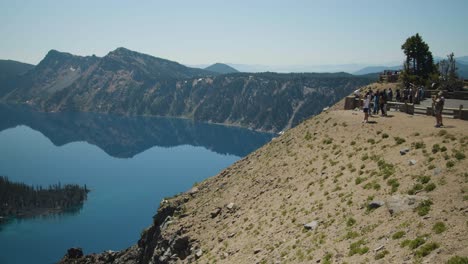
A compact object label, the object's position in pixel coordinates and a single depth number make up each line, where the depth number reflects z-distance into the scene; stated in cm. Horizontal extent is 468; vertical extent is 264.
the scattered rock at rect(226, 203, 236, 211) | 4211
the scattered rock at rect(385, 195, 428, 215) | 2367
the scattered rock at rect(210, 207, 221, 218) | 4294
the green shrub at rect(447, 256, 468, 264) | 1626
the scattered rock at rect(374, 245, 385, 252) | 2081
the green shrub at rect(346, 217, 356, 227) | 2547
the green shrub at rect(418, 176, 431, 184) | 2614
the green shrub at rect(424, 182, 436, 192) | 2480
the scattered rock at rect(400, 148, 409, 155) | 3281
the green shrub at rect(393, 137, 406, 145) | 3556
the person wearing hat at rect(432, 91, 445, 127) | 3875
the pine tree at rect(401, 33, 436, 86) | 9485
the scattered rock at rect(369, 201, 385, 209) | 2577
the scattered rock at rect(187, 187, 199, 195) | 5427
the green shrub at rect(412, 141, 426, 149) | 3266
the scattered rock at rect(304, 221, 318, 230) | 2806
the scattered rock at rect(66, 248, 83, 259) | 9682
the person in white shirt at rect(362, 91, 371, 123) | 4550
